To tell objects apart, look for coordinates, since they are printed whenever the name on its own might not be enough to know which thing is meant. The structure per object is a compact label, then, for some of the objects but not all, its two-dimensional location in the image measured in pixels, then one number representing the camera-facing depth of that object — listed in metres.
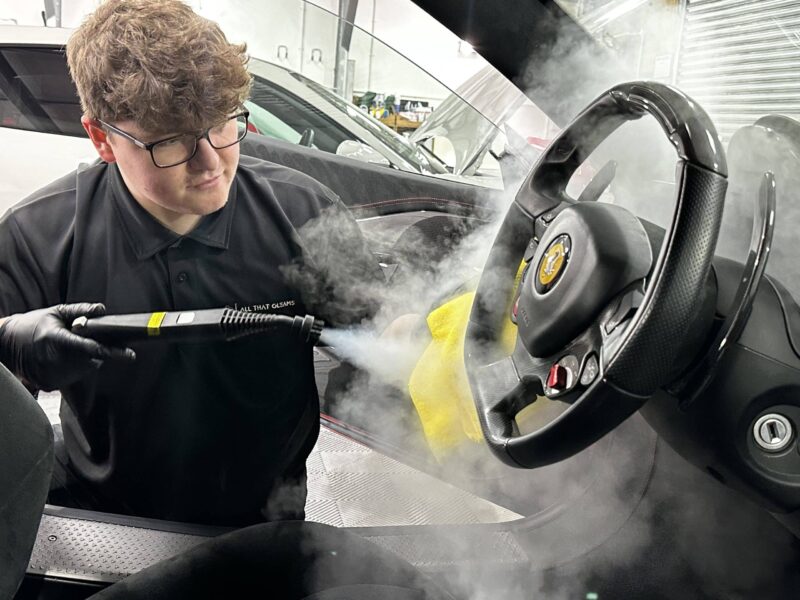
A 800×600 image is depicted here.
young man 1.03
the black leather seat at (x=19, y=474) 0.68
